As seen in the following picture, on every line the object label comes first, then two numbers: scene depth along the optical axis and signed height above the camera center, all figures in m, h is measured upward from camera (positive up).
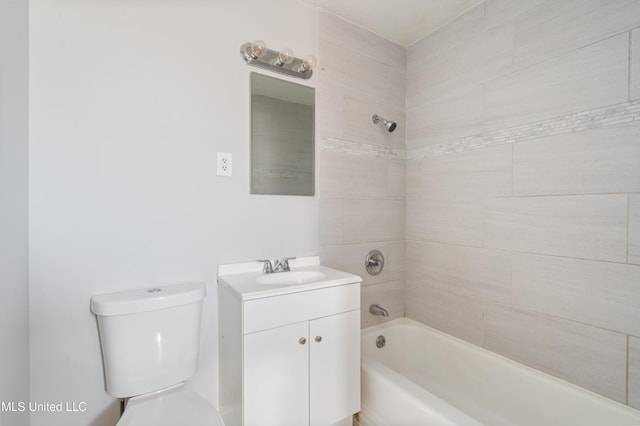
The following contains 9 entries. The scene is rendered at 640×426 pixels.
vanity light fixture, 1.38 +0.81
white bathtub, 1.12 -0.89
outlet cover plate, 1.35 +0.23
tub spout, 1.81 -0.67
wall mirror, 1.46 +0.42
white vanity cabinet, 1.06 -0.63
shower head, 1.76 +0.59
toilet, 0.98 -0.57
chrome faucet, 1.43 -0.31
